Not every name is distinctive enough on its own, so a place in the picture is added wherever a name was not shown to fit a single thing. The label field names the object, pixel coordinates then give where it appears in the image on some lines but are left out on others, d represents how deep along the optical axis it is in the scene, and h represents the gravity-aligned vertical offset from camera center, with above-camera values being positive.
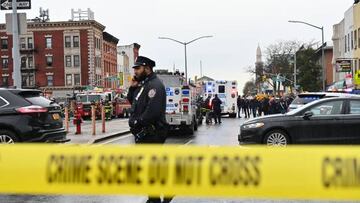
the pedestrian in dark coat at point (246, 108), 46.28 -1.00
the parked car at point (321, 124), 13.71 -0.70
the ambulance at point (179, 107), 22.94 -0.43
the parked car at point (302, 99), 22.70 -0.17
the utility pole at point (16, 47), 17.94 +1.60
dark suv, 11.18 -0.41
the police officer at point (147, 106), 6.81 -0.11
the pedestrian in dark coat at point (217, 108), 32.09 -0.71
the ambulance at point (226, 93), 41.72 +0.21
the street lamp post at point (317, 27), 45.88 +5.38
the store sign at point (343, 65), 43.69 +2.24
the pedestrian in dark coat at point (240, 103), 45.12 -0.57
